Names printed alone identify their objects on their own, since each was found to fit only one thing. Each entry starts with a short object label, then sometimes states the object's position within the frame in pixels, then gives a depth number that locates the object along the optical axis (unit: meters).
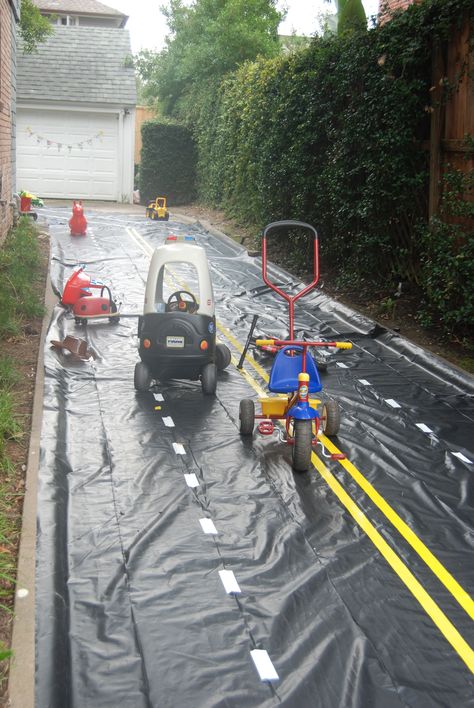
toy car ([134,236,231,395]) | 8.34
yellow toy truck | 23.36
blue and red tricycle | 6.51
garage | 28.03
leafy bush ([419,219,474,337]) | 9.86
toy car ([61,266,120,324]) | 11.16
